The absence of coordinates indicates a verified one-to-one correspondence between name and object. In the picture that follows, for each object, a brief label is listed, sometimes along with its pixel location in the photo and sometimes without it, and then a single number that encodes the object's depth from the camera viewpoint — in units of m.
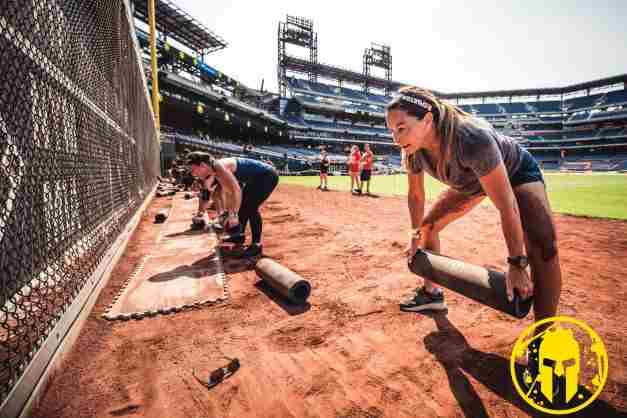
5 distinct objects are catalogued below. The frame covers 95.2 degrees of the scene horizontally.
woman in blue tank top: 4.02
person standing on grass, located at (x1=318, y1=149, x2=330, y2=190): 14.65
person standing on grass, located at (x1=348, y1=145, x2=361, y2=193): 12.46
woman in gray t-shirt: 1.64
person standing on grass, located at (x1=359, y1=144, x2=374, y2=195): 11.59
